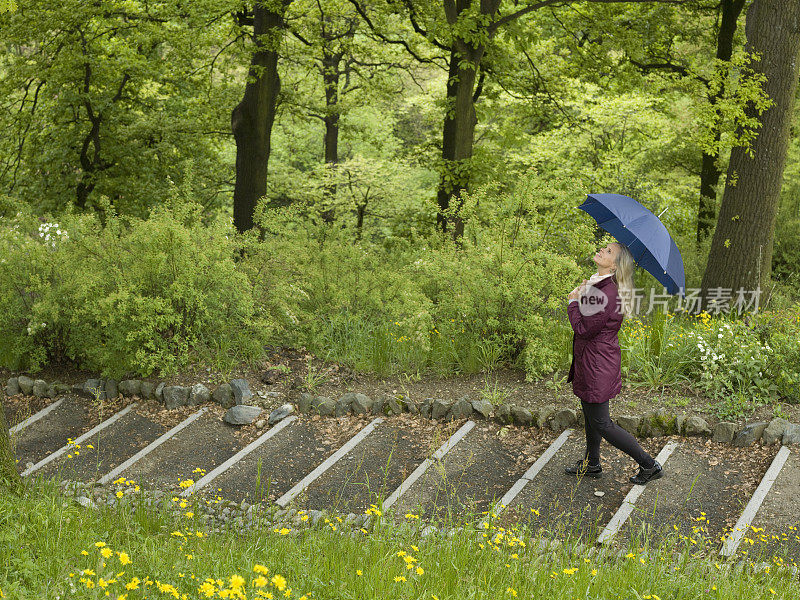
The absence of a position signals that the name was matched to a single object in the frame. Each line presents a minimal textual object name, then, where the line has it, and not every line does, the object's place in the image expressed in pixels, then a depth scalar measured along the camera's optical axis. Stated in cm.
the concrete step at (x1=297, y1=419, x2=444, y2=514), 1167
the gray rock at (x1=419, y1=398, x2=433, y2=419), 1423
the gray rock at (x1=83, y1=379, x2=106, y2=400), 1634
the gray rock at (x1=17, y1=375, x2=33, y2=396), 1720
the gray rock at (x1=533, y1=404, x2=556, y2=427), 1334
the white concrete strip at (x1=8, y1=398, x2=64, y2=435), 1449
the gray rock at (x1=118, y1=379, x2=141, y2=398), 1623
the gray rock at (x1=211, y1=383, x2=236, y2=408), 1546
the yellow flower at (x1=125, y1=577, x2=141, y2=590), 603
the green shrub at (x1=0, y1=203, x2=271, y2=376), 1542
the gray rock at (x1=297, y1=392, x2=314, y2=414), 1500
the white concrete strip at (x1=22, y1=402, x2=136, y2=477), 1366
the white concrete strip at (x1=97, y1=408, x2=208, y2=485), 1289
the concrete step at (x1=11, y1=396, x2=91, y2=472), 1444
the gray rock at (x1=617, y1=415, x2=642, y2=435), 1274
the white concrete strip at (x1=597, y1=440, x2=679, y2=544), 955
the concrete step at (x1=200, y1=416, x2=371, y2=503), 1241
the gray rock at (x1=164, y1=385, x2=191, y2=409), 1565
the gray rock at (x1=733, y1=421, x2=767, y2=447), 1216
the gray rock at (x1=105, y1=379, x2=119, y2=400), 1630
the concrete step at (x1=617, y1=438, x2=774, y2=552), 1003
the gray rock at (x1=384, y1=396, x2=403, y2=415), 1452
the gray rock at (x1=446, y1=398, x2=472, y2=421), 1396
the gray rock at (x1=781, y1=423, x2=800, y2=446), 1189
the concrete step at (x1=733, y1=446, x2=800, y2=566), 928
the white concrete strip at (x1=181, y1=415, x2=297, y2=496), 1266
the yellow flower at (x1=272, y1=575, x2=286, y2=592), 604
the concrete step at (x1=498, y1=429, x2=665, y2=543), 1043
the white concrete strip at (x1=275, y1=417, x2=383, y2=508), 1188
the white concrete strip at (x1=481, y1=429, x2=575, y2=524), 1112
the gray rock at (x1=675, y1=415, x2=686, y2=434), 1262
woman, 1053
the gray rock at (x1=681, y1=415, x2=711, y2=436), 1249
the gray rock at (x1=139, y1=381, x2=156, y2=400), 1603
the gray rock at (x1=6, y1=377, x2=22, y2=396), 1739
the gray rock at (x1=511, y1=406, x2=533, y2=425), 1348
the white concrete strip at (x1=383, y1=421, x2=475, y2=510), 1153
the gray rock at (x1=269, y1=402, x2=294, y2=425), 1475
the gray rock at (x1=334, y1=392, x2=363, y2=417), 1485
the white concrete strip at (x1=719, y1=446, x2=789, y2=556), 948
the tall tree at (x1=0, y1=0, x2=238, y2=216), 2761
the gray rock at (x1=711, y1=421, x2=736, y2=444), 1229
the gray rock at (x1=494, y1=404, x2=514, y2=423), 1362
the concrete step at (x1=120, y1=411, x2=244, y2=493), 1301
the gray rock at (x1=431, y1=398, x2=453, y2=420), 1404
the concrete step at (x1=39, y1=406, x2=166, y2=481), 1334
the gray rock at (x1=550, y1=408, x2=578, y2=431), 1318
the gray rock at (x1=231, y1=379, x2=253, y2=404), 1527
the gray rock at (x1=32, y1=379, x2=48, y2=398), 1700
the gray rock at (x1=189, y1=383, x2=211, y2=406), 1561
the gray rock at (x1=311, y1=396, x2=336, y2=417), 1491
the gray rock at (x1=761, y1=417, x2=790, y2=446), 1202
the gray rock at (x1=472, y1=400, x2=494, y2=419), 1378
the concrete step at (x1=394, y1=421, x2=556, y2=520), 1107
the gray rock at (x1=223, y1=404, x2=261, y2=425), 1479
